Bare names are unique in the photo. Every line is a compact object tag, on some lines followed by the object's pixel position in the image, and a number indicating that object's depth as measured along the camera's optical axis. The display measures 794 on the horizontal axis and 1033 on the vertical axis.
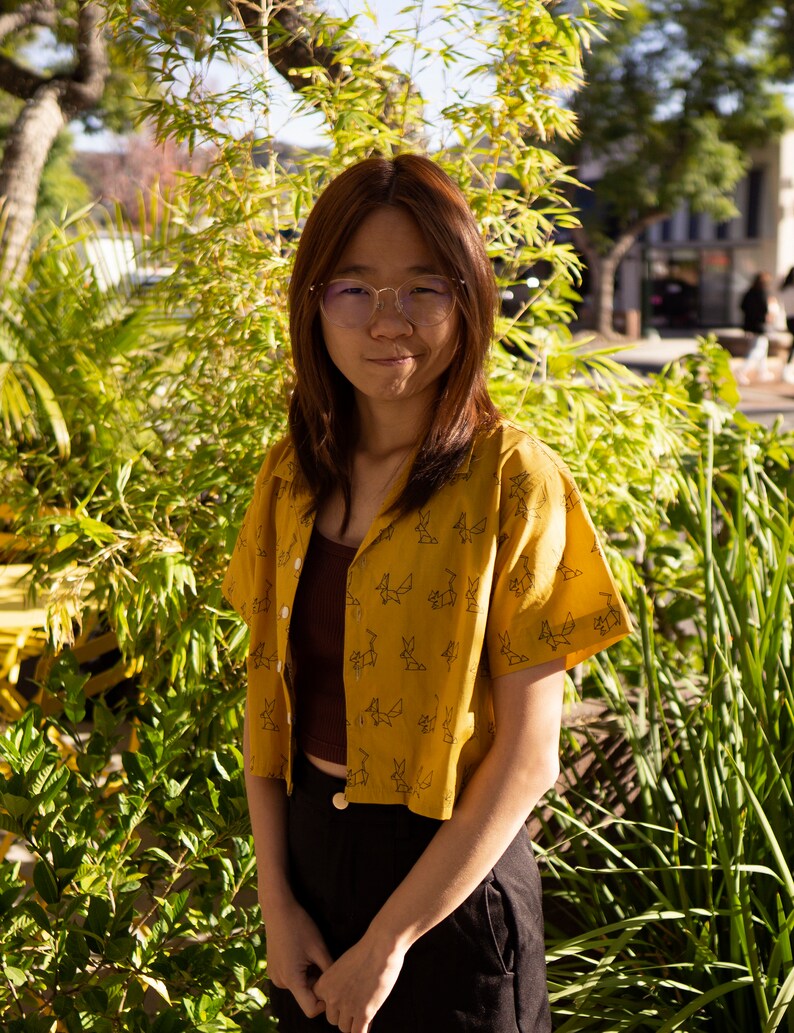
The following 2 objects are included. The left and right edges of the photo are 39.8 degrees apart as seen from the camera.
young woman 1.33
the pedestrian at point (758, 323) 16.56
